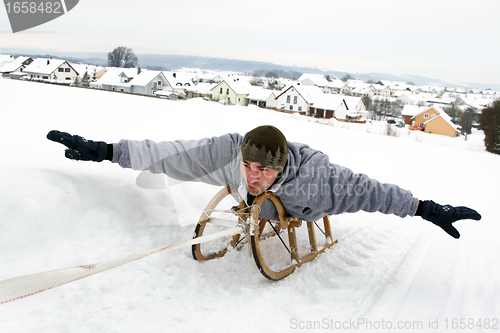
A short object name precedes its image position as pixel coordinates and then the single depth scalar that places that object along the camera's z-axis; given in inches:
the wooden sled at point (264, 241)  90.4
